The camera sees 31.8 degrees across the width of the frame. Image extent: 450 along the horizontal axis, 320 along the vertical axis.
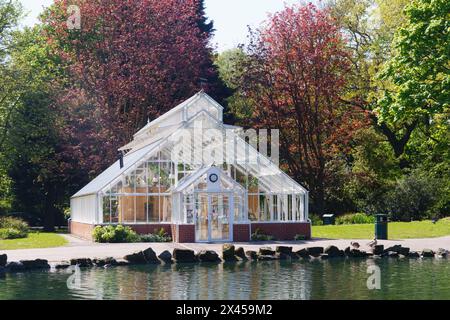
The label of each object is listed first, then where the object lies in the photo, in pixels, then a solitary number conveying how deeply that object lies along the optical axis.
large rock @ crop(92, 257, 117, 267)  27.00
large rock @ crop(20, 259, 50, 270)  25.98
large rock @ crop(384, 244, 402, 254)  30.52
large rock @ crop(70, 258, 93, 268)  26.84
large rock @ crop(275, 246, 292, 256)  29.80
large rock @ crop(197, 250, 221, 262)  28.47
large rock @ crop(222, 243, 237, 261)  28.89
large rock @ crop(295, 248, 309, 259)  29.98
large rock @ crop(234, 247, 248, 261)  29.19
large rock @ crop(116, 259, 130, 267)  27.41
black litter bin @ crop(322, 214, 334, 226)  47.91
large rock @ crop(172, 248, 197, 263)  28.31
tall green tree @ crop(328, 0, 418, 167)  54.09
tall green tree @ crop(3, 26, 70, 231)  53.03
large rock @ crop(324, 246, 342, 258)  30.06
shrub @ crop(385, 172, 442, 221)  47.69
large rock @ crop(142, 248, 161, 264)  28.06
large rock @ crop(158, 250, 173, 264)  28.27
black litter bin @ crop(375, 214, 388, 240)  35.47
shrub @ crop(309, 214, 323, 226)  48.22
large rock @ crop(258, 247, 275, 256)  29.39
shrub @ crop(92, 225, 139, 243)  35.38
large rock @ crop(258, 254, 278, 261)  29.03
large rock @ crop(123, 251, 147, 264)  27.67
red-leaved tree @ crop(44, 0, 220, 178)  52.97
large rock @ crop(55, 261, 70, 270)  26.22
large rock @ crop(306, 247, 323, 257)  30.09
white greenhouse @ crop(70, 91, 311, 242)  36.16
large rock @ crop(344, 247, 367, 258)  30.06
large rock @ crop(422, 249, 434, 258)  29.89
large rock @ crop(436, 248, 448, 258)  29.72
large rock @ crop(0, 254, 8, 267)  25.70
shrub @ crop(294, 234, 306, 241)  37.31
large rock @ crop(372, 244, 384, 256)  30.44
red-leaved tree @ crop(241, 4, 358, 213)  50.06
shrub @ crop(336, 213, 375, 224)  47.56
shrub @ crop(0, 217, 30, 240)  40.75
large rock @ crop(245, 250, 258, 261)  29.41
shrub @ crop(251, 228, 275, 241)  36.72
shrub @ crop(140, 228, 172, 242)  35.91
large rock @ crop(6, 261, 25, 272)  25.64
